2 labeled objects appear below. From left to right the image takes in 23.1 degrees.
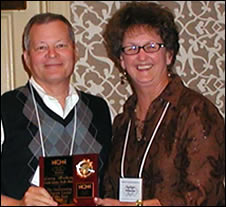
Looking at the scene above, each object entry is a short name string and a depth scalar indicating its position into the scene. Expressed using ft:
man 5.43
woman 5.15
